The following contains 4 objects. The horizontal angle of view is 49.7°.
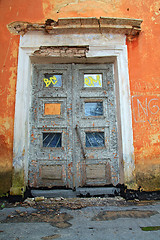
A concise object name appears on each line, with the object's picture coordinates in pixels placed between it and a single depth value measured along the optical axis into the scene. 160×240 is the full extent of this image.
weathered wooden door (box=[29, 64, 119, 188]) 3.15
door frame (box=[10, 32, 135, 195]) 2.96
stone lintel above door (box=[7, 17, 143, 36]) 3.33
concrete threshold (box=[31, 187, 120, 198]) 3.01
